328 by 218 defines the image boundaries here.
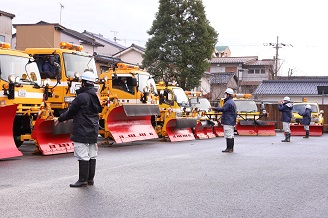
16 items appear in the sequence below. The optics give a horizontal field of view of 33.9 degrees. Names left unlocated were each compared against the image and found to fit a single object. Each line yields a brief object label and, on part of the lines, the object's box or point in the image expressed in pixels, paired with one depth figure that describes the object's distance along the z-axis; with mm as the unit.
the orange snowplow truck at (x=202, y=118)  22962
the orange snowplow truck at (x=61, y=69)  15926
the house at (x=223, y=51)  89875
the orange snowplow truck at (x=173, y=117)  20234
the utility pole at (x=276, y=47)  59491
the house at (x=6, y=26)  35281
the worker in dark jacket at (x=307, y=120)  25625
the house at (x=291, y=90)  50906
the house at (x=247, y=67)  70875
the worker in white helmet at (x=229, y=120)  15531
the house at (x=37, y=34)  37500
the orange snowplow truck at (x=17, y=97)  12320
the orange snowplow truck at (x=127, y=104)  16867
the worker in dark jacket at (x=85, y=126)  8484
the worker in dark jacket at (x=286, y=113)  21609
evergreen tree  38000
